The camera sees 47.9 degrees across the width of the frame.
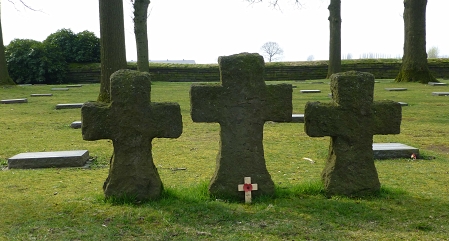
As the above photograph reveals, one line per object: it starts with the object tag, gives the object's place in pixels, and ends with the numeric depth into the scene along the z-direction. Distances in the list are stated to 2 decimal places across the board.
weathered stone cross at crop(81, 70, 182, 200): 5.40
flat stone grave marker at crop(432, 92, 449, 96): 18.13
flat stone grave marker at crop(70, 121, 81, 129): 11.71
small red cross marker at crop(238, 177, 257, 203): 5.54
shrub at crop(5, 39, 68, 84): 30.75
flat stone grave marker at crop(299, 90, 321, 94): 19.44
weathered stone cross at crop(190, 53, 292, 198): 5.57
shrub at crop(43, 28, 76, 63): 33.06
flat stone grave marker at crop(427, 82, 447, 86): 23.00
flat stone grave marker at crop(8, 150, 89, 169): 7.57
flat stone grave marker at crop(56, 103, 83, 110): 15.65
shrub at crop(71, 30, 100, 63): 33.03
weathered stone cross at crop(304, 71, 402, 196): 5.68
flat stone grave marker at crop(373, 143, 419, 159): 8.12
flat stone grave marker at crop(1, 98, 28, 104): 17.81
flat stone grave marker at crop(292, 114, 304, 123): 11.93
